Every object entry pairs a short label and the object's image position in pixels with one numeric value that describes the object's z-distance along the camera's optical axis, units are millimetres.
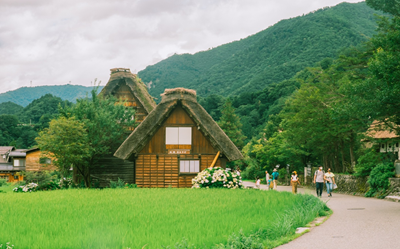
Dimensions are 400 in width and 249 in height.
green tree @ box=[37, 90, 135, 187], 24047
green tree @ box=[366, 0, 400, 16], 29472
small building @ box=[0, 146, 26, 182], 69438
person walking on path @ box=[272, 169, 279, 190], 29397
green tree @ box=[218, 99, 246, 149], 71688
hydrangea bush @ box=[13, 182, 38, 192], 20891
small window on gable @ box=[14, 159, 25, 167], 70312
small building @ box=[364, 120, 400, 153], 27797
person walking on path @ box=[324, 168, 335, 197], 24019
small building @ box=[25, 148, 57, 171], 62656
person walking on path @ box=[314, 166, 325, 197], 22703
